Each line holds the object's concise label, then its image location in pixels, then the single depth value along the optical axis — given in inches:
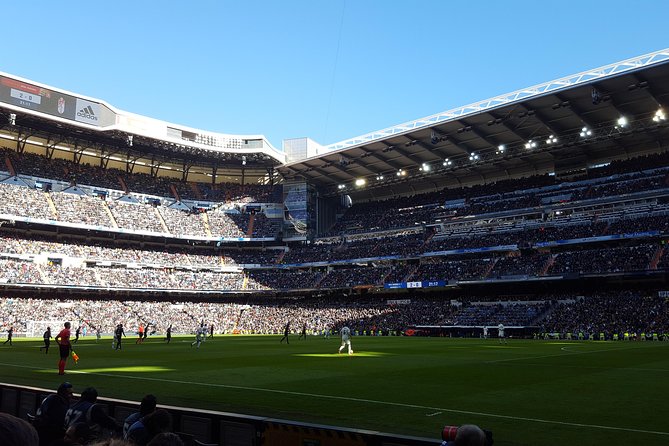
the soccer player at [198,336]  1570.1
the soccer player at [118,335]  1412.4
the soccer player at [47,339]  1313.1
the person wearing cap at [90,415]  332.5
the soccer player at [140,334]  1783.7
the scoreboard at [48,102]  2487.7
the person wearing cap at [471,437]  153.3
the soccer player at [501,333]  1716.3
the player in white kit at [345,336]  1253.1
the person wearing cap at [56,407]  336.2
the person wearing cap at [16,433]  98.6
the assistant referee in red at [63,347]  818.2
